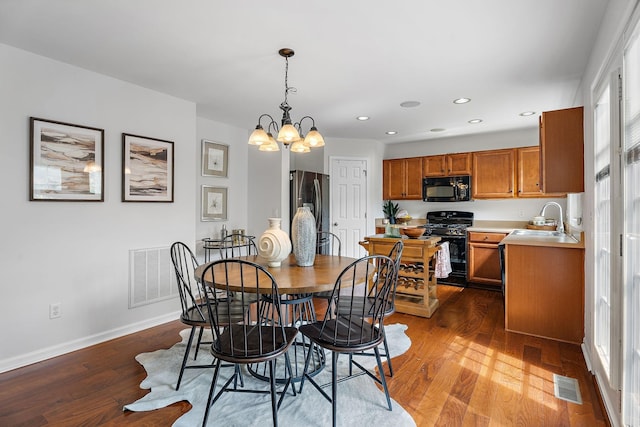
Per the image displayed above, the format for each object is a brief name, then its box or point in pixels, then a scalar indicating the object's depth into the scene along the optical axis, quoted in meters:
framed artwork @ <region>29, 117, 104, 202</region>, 2.54
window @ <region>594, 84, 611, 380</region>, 1.98
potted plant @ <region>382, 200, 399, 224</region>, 5.93
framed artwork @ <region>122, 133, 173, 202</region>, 3.09
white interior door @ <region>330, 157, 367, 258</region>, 5.54
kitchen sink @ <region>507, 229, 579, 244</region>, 3.06
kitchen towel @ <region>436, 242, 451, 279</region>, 4.22
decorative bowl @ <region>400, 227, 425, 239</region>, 3.60
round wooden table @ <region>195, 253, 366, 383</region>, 1.82
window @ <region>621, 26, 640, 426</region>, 1.44
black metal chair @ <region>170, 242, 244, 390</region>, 2.10
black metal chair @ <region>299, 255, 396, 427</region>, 1.77
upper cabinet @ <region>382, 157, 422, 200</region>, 5.59
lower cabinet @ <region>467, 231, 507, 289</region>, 4.63
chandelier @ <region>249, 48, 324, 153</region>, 2.27
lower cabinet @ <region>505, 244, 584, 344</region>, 2.81
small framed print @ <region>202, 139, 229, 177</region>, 4.31
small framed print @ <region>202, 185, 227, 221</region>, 4.32
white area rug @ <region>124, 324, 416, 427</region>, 1.81
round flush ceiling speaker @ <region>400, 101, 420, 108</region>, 3.64
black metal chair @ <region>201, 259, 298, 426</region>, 1.66
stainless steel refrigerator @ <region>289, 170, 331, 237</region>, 4.90
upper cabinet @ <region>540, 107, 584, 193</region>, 2.64
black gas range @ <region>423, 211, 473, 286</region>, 4.86
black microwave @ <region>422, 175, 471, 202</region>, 5.15
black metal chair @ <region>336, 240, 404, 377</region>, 2.07
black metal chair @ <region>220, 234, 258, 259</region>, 4.37
